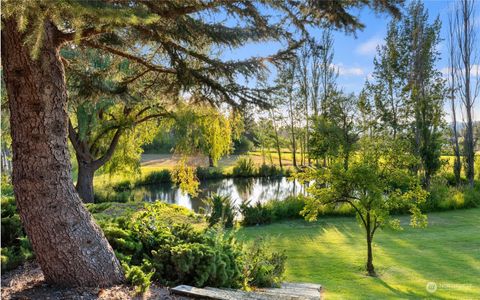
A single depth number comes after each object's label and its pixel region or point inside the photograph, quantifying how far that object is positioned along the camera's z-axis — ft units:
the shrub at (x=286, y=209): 45.11
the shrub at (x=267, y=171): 86.28
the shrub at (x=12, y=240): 14.15
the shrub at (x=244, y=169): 85.51
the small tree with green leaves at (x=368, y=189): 24.95
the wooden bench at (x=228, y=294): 11.21
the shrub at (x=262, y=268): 16.16
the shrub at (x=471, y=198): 48.65
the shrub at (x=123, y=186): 69.61
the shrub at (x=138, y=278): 11.12
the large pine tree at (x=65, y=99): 10.44
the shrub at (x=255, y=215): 43.06
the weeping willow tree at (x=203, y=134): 43.27
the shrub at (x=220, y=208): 38.89
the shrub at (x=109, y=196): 53.36
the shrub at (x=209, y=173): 81.76
